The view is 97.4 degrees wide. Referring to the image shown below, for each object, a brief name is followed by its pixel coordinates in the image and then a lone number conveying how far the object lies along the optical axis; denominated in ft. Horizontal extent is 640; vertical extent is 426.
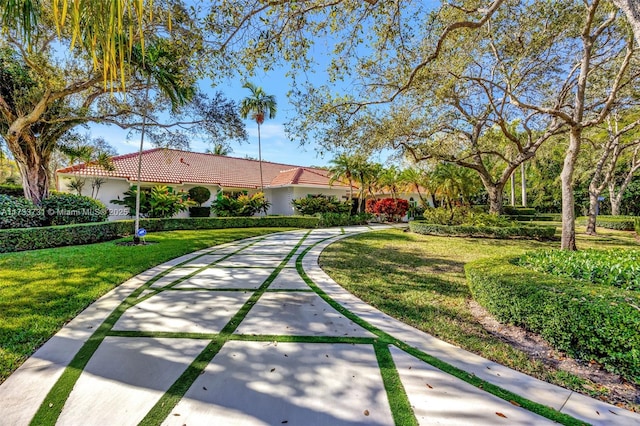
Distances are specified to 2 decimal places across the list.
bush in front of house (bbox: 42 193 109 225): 34.09
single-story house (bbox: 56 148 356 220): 52.70
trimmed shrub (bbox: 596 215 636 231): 56.52
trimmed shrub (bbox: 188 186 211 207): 58.80
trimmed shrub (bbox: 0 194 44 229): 28.82
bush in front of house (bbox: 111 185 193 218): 48.01
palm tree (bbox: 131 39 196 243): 27.81
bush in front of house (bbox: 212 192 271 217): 58.44
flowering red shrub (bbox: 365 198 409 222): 73.94
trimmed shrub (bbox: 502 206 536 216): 83.61
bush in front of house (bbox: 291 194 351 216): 65.82
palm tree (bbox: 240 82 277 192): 75.46
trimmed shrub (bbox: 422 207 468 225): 47.75
